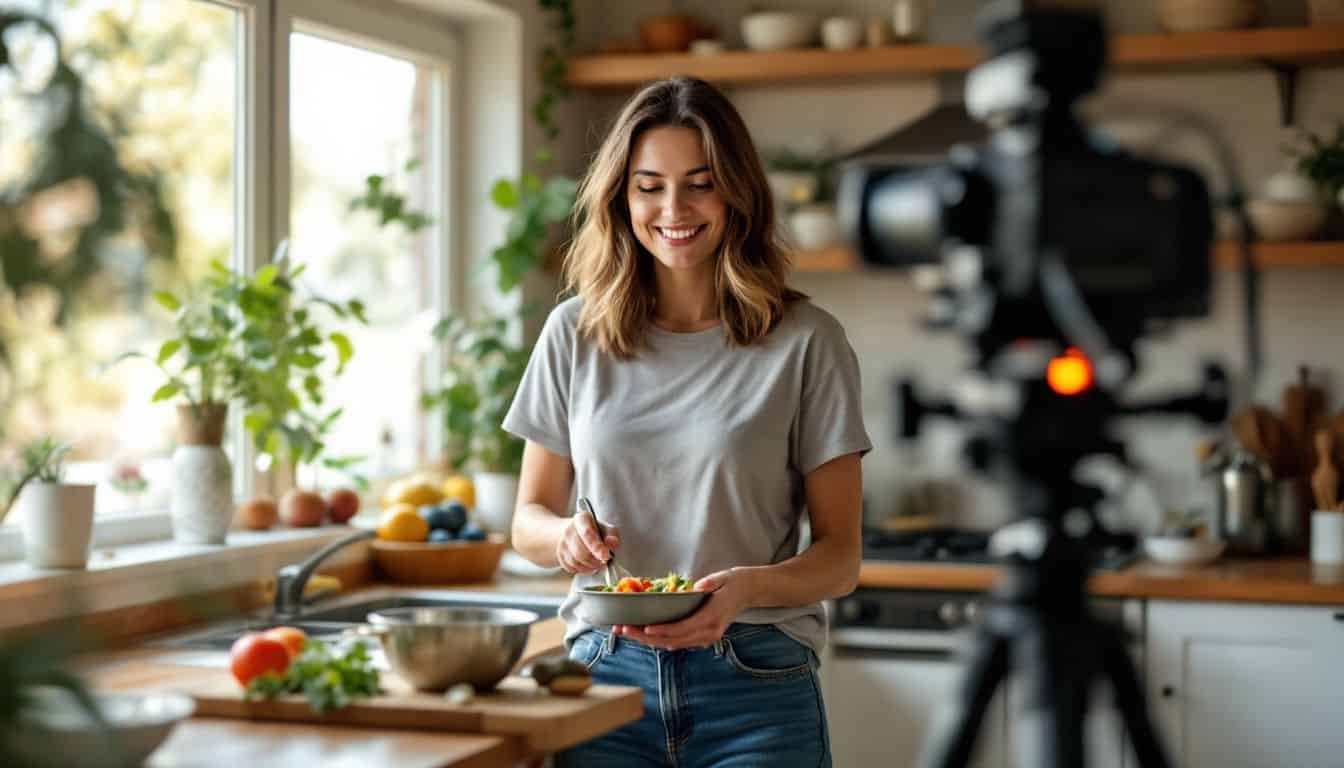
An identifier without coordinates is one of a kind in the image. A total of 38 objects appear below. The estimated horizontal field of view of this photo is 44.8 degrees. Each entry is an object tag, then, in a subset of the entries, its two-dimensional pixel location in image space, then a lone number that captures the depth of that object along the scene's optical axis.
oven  3.38
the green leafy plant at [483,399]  3.60
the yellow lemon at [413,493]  3.38
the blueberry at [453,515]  3.26
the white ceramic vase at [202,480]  2.72
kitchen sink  2.53
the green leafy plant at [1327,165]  3.66
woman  1.83
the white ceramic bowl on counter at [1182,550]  3.46
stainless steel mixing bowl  1.72
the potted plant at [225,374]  2.72
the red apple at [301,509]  3.05
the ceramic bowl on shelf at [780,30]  3.85
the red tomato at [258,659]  1.80
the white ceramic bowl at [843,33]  3.81
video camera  1.02
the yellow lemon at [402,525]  3.21
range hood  3.69
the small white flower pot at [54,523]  2.37
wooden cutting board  1.65
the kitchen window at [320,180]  2.82
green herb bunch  1.71
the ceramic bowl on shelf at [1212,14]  3.59
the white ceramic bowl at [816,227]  3.90
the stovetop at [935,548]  3.46
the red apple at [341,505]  3.16
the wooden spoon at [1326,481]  3.56
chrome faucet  2.70
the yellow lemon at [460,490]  3.55
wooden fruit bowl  3.17
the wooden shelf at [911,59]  3.52
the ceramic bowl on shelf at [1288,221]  3.60
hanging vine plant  3.64
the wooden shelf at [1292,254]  3.52
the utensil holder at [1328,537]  3.41
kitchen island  1.55
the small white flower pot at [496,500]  3.56
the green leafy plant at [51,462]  2.07
